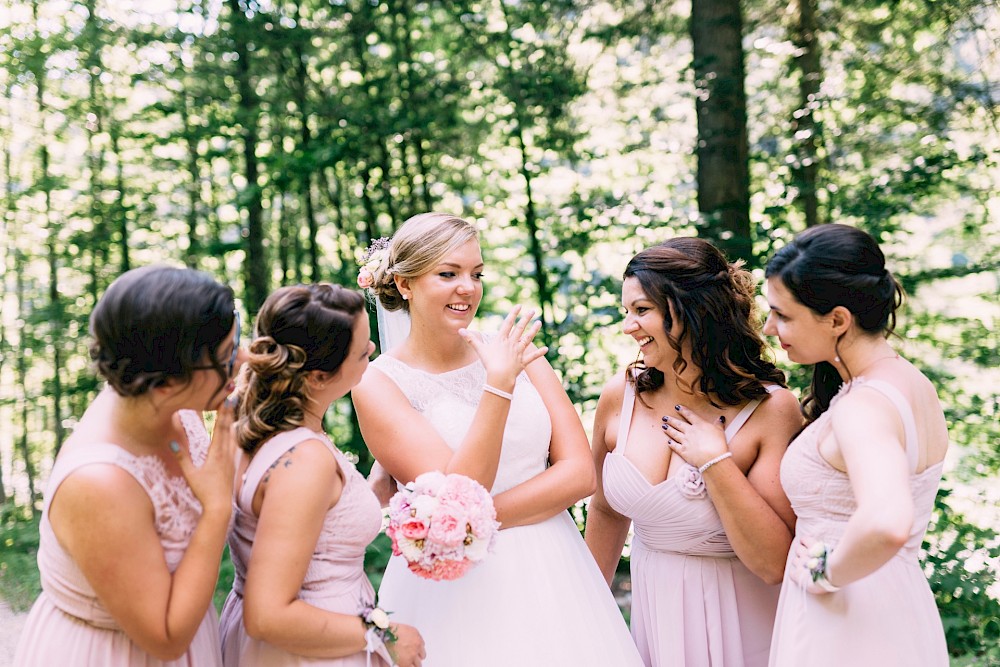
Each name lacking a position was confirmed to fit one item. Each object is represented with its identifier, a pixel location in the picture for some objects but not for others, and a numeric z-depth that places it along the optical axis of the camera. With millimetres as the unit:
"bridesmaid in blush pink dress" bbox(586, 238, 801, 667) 2857
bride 2719
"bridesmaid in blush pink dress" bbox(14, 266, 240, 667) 1937
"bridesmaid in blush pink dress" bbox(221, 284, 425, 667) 2127
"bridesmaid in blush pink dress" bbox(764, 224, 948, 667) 2340
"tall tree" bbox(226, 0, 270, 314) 7473
